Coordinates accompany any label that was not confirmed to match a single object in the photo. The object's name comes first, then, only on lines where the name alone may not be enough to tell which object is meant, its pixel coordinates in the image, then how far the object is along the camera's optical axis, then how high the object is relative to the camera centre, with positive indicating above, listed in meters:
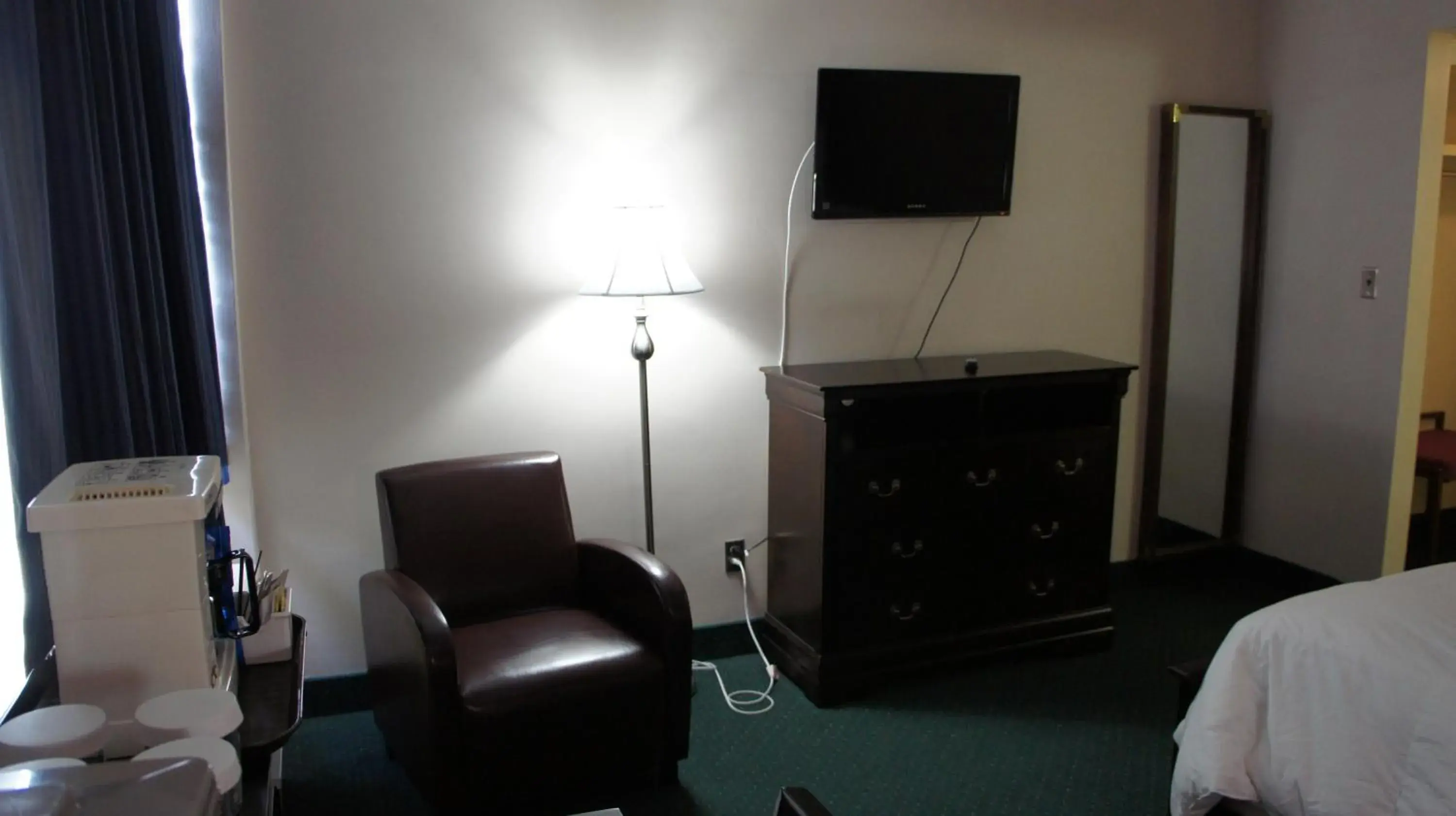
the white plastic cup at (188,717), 1.53 -0.66
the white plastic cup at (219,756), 1.42 -0.67
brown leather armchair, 2.24 -0.88
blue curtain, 1.67 +0.06
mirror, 3.73 -0.19
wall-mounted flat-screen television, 3.16 +0.42
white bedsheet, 1.76 -0.80
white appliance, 1.60 -0.48
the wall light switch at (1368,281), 3.49 -0.03
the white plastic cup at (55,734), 1.43 -0.64
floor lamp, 2.76 +0.04
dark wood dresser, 2.96 -0.71
